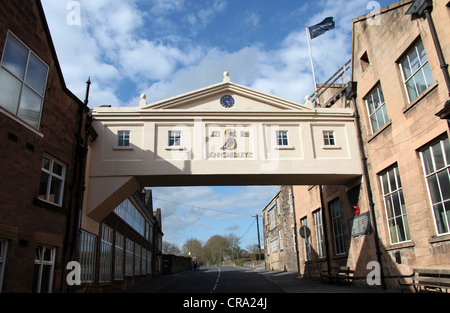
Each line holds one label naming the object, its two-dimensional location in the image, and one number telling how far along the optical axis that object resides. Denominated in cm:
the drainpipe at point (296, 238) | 2281
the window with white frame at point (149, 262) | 3175
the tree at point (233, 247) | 8481
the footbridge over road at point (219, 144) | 1428
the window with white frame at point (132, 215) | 2015
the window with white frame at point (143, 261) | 2771
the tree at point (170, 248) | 8744
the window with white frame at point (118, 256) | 1794
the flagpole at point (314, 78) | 1959
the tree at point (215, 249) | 8594
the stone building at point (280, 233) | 2672
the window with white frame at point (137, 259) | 2420
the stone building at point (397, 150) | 1005
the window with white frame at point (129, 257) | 2093
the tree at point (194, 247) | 8828
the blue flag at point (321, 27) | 1891
